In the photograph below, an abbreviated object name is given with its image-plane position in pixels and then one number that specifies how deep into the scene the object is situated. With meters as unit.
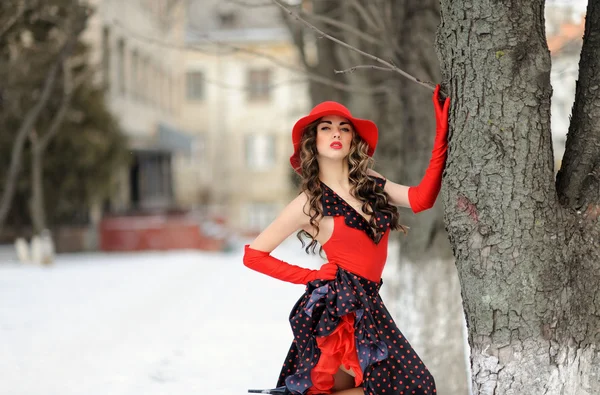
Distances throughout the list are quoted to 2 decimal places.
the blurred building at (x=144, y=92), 22.81
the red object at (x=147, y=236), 20.78
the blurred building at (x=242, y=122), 39.19
